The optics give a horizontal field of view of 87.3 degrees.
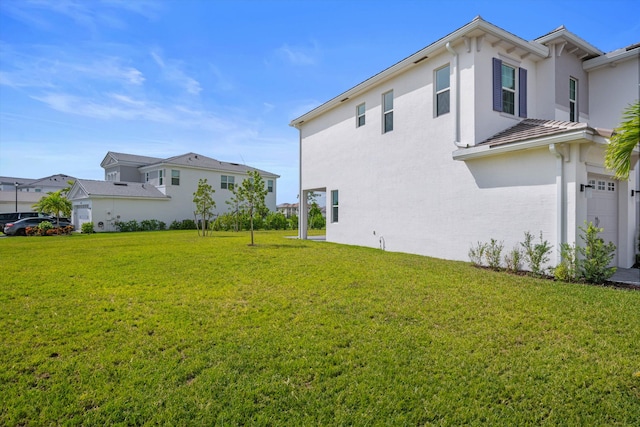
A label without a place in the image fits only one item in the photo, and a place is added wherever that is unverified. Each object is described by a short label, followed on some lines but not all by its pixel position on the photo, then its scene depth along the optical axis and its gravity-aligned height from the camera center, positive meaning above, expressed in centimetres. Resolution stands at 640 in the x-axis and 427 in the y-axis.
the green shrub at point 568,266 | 723 -106
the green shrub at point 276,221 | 2854 -46
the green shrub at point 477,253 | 902 -101
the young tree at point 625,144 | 344 +81
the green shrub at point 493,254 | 858 -96
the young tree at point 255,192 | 1362 +97
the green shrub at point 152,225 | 2795 -83
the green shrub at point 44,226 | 2239 -76
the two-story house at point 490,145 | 786 +200
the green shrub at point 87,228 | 2459 -96
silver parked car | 2231 -76
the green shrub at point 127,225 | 2677 -84
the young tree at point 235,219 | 2496 -30
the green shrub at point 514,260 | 821 -108
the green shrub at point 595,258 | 693 -86
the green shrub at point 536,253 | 768 -86
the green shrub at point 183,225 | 2958 -86
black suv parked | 2609 -11
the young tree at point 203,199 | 1933 +96
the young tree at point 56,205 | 2545 +79
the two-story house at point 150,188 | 2670 +239
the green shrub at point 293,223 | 2971 -65
